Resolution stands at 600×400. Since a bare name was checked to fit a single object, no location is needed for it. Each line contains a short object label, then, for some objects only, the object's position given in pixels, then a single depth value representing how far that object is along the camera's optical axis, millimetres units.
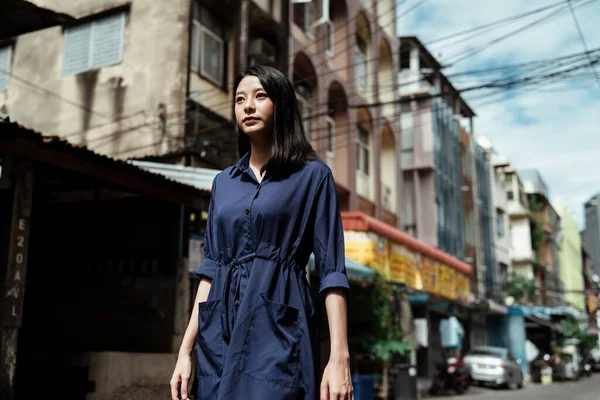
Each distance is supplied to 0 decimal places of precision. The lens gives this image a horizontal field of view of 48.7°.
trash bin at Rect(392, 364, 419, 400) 13164
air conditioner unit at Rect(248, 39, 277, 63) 14227
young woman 1860
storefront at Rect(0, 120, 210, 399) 8516
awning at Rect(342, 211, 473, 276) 14648
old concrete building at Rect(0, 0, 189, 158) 12328
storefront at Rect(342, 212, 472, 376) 14648
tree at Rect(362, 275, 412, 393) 12875
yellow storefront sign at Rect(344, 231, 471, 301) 14562
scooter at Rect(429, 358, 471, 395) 18547
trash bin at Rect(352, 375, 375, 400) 10469
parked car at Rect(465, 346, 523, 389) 22609
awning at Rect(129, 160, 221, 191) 10109
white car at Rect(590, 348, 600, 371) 44484
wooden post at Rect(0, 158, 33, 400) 6551
